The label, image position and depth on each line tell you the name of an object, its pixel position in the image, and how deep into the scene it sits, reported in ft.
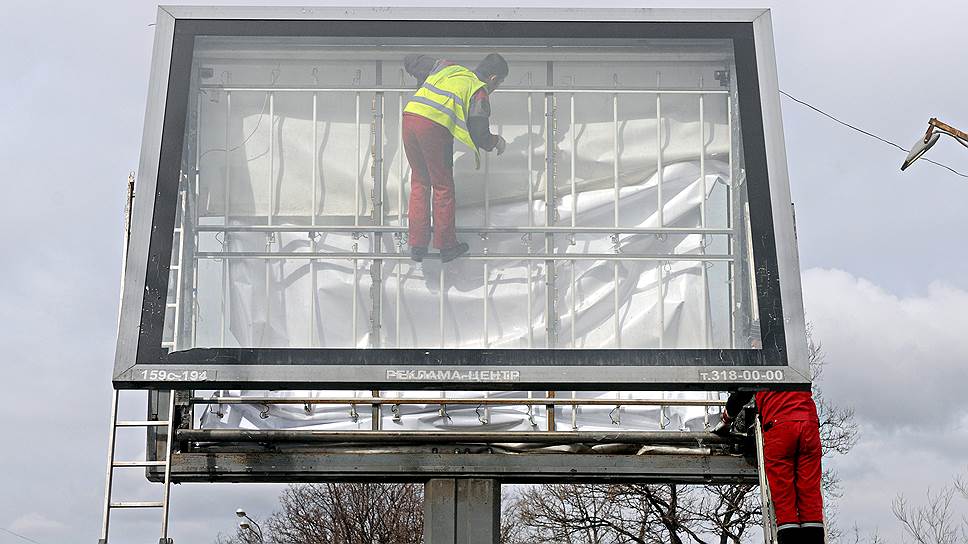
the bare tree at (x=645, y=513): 84.53
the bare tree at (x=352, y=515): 116.47
